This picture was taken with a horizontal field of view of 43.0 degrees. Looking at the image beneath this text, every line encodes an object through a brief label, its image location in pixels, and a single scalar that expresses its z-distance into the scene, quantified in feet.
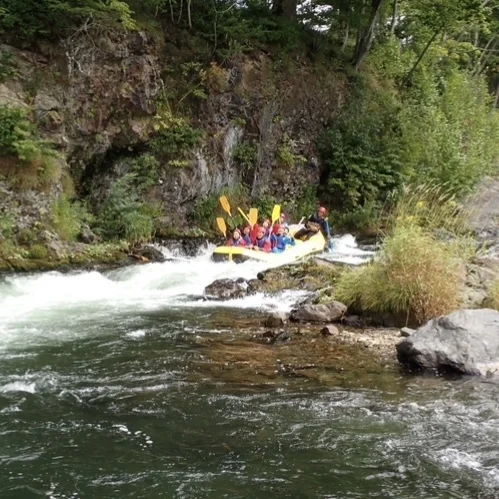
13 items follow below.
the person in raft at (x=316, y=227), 43.39
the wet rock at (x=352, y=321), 25.55
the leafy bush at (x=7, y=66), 39.14
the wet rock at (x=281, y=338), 22.49
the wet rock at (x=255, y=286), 31.81
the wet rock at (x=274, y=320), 25.28
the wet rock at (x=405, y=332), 23.10
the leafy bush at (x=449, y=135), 53.93
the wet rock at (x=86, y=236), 39.01
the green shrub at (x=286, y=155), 51.72
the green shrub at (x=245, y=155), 49.51
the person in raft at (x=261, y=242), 39.40
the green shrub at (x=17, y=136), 36.45
